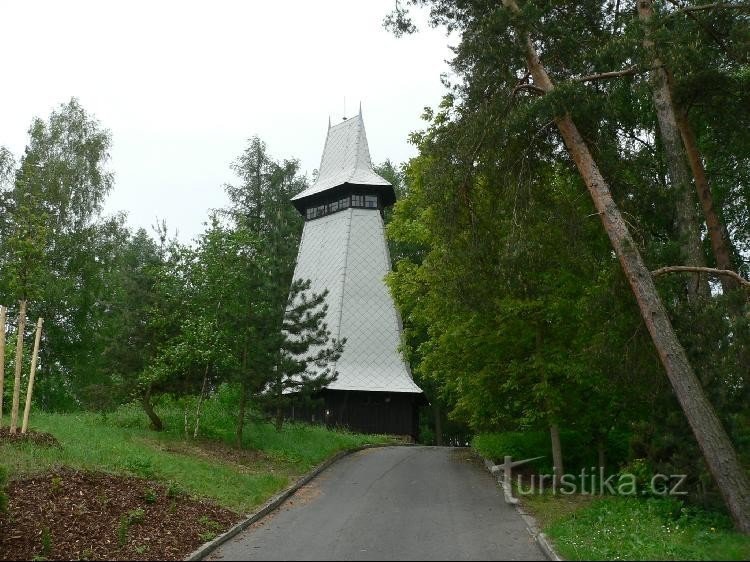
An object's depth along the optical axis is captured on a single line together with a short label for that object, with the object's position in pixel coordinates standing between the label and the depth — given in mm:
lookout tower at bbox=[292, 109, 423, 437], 27422
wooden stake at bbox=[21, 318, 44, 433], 10156
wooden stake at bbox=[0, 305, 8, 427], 9494
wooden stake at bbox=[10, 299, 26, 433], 10107
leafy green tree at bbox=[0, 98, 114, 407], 23906
